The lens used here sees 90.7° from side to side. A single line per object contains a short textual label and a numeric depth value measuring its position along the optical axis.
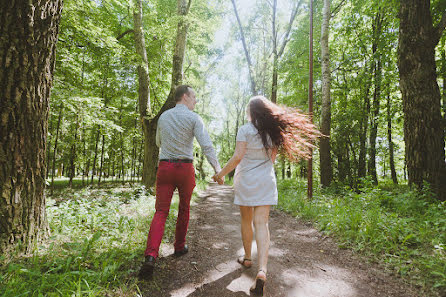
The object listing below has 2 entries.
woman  2.82
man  3.02
